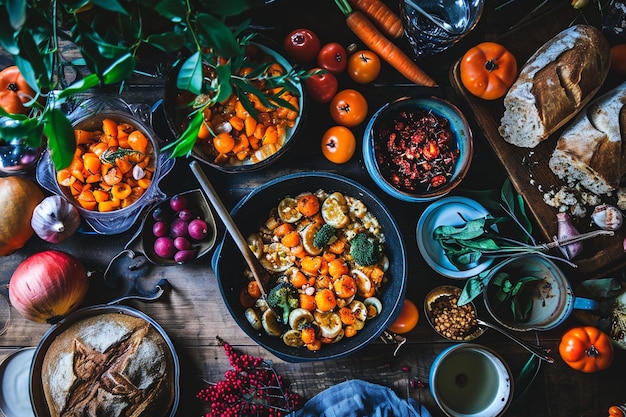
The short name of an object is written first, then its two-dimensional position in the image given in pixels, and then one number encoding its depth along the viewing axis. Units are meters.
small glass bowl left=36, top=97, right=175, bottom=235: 1.70
